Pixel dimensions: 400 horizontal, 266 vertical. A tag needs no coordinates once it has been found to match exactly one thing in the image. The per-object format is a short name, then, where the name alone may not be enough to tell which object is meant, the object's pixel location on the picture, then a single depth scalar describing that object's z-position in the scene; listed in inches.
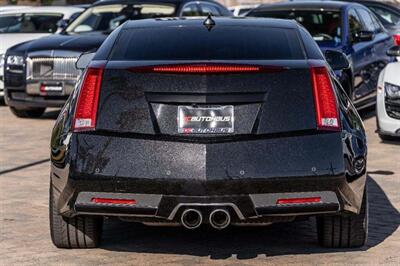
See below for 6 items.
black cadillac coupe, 265.3
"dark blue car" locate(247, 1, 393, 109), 585.9
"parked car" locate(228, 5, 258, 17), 1094.4
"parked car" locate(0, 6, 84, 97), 742.8
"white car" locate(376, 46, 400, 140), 520.4
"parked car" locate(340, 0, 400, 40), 908.4
